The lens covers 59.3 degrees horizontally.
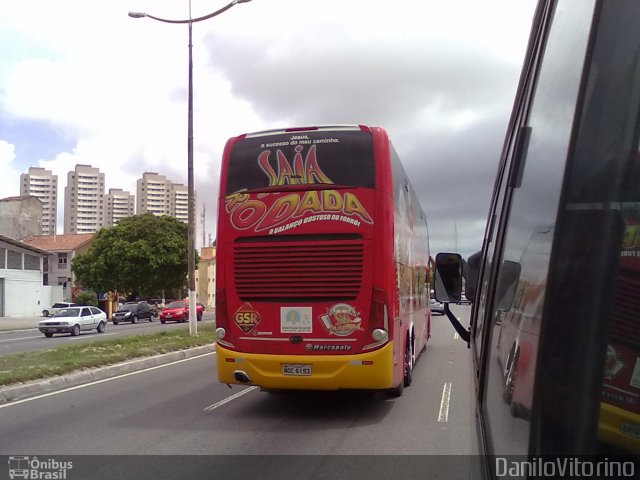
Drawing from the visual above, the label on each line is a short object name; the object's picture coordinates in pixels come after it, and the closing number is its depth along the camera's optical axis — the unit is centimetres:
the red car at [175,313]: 4041
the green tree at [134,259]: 5144
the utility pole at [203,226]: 8850
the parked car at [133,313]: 4378
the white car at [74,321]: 2800
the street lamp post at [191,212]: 1883
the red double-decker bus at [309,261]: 737
